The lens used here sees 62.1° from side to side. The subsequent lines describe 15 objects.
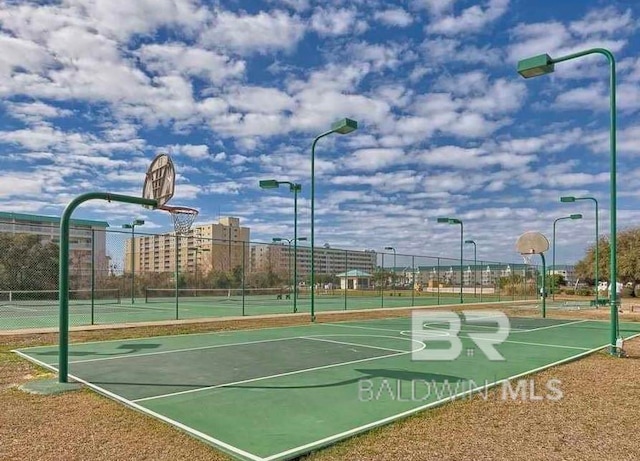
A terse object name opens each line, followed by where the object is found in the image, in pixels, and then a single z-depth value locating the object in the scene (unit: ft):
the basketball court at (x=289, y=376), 17.67
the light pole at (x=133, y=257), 74.04
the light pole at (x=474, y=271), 127.13
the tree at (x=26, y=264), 77.41
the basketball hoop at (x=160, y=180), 29.89
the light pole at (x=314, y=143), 49.55
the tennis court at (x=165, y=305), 64.56
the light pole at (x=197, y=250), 80.83
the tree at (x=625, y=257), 152.35
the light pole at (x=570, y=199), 89.30
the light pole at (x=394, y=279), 117.21
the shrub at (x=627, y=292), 170.09
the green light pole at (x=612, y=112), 32.63
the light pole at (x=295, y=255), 68.73
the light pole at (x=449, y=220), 104.66
